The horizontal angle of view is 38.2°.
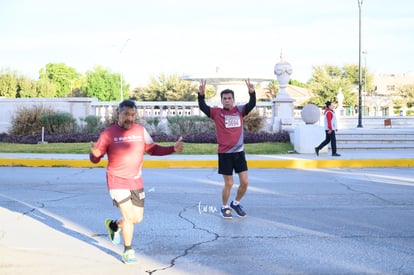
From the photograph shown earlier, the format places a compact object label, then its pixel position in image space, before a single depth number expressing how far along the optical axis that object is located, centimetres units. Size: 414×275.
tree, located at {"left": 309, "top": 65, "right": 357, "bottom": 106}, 7075
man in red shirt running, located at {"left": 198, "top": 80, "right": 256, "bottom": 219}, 781
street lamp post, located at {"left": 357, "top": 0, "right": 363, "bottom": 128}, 2985
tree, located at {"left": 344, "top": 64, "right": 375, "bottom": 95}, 7931
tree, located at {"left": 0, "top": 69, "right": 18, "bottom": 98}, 6028
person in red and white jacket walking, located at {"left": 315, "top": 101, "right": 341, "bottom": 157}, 1707
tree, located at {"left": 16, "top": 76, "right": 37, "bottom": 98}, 6191
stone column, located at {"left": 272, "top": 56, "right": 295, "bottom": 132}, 2330
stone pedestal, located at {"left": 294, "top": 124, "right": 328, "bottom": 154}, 1825
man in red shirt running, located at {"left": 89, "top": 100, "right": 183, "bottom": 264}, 561
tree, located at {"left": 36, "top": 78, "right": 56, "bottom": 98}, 6384
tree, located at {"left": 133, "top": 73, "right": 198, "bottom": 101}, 6625
